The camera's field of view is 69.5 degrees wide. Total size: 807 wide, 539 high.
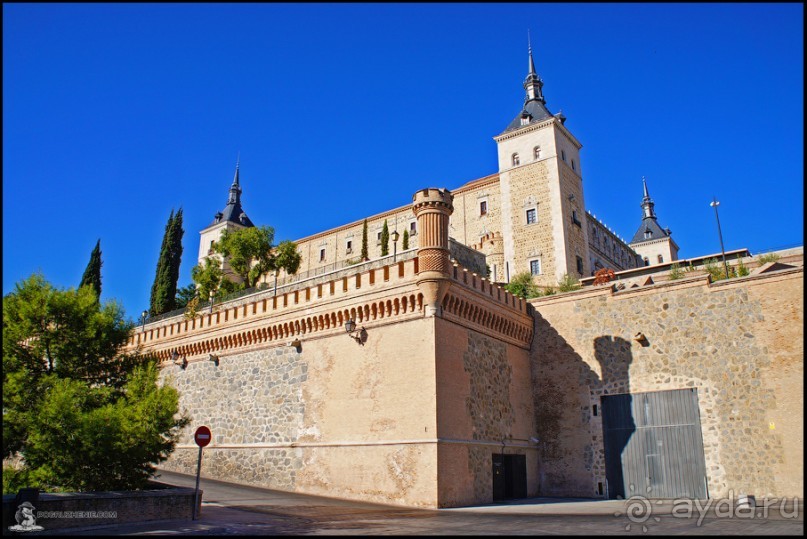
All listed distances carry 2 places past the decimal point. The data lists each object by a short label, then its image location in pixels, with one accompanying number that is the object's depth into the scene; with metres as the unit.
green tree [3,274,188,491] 13.71
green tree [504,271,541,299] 29.51
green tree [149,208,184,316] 41.59
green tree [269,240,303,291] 40.03
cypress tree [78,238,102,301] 39.97
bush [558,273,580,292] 27.48
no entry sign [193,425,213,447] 12.93
